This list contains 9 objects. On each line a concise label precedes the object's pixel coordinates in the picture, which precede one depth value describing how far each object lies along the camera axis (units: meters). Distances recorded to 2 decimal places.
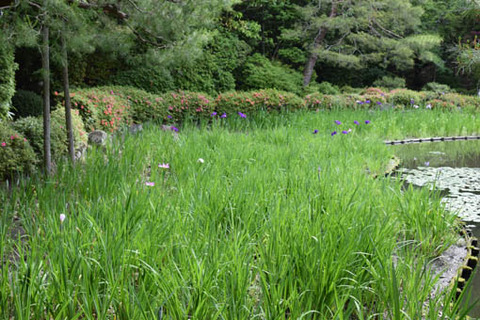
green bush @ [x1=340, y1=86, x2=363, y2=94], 14.29
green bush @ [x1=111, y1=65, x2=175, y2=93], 10.92
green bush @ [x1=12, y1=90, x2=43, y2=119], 7.71
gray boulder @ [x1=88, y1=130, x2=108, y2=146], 5.61
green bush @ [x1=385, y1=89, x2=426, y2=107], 11.72
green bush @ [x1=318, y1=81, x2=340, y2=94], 14.21
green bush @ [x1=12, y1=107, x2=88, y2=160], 4.89
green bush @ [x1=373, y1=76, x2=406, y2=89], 15.20
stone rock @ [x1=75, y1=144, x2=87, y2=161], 5.22
